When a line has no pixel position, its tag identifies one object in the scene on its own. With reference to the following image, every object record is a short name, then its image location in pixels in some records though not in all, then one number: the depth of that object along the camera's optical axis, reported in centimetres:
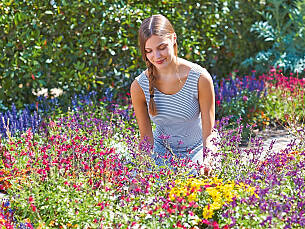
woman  296
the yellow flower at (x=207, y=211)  229
